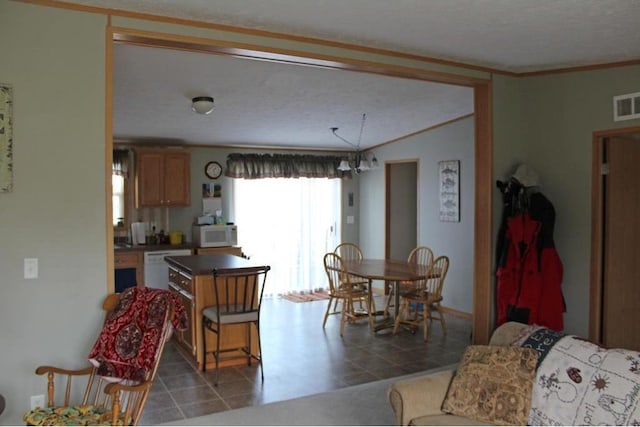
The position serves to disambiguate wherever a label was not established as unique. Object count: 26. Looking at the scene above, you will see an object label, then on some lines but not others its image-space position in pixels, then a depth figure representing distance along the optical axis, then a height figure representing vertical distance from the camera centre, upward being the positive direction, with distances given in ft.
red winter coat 13.12 -1.80
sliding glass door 25.70 -0.96
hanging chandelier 21.09 +1.87
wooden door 13.10 -1.12
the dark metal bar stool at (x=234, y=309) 14.07 -2.89
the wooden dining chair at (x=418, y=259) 20.69 -2.29
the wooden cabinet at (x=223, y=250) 23.16 -1.98
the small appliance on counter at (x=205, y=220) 24.09 -0.61
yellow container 23.36 -1.41
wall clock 24.75 +1.80
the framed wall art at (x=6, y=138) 8.76 +1.19
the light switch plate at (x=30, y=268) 8.98 -1.07
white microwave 23.19 -1.29
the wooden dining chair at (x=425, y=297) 18.21 -3.27
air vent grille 12.11 +2.41
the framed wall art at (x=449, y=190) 21.45 +0.73
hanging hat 13.50 +0.79
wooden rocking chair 7.91 -2.91
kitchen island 15.06 -3.04
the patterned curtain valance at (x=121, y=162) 22.77 +2.01
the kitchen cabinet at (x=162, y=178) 22.40 +1.29
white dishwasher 21.74 -2.64
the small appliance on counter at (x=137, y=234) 22.91 -1.20
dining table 17.71 -2.33
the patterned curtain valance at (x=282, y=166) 24.93 +2.09
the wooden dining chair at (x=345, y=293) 19.26 -3.27
